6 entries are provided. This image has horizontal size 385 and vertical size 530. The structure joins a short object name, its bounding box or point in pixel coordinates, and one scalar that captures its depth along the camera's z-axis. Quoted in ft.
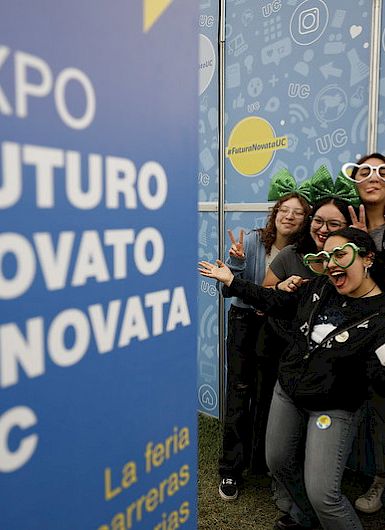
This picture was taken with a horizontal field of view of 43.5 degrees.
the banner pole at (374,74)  6.97
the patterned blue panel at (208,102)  9.20
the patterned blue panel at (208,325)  9.75
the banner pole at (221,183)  9.01
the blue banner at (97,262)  1.71
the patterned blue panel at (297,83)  7.34
